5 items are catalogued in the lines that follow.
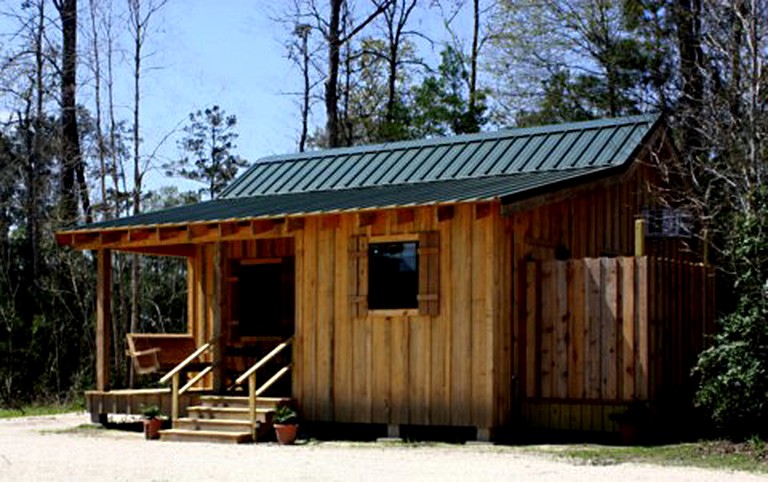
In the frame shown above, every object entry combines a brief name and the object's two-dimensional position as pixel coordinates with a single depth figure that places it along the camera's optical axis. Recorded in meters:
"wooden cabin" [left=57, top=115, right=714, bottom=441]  13.11
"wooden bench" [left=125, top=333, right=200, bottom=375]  16.84
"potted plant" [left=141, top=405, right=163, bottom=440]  14.46
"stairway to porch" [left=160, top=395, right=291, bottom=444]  13.81
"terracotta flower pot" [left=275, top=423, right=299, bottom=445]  13.42
